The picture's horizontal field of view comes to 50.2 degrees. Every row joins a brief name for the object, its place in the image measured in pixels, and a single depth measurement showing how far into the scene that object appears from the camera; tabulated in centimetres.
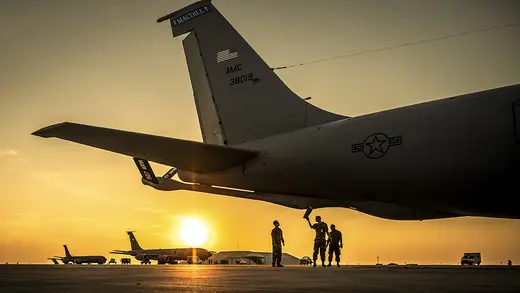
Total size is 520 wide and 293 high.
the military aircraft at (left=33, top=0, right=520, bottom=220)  897
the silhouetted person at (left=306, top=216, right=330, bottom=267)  2270
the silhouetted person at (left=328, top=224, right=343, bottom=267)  2277
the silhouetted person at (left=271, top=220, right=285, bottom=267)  2242
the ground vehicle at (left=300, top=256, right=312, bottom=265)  6078
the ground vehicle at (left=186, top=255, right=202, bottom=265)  7086
